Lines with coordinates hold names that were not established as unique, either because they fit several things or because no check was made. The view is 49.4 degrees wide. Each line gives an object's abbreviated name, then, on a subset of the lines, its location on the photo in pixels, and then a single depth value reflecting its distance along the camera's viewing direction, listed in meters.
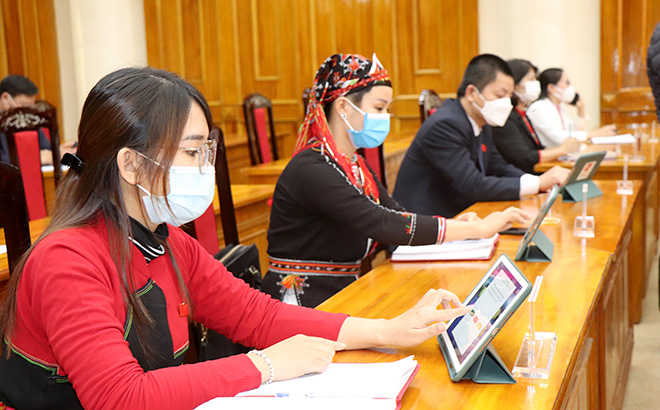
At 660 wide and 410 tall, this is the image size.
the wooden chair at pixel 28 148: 3.67
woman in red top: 1.02
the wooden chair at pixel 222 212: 2.16
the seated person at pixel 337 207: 1.99
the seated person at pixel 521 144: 3.82
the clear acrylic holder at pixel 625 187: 2.92
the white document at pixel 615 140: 4.15
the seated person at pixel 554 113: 4.46
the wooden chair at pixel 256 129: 5.07
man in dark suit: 2.85
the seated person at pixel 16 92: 5.06
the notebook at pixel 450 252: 2.00
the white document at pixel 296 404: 1.04
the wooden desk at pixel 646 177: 3.54
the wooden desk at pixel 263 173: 4.12
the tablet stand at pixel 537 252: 1.94
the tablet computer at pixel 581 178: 2.79
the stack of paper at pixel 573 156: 3.70
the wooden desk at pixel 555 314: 1.15
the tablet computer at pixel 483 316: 1.13
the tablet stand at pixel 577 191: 2.80
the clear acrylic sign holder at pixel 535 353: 1.20
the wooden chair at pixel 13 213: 1.38
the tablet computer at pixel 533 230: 1.89
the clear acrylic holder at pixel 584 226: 2.22
